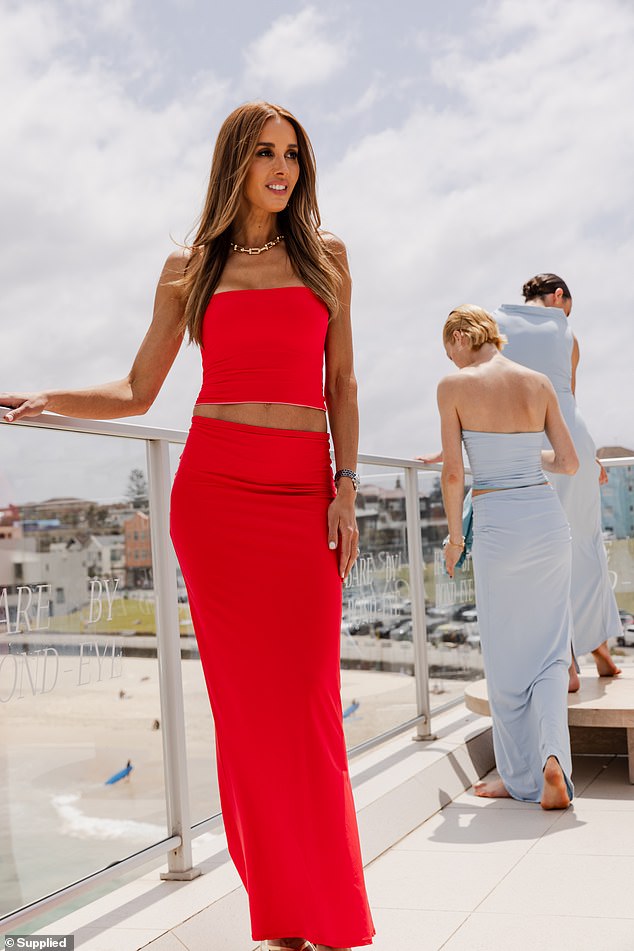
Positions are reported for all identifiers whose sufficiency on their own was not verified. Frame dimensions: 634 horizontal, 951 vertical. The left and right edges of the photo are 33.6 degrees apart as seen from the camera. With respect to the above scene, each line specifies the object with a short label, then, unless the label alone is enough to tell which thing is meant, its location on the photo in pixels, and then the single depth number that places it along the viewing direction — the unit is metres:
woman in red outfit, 2.04
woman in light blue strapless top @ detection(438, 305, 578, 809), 3.78
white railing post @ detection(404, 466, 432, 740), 4.43
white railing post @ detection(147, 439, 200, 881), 2.58
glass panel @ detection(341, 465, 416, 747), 3.82
